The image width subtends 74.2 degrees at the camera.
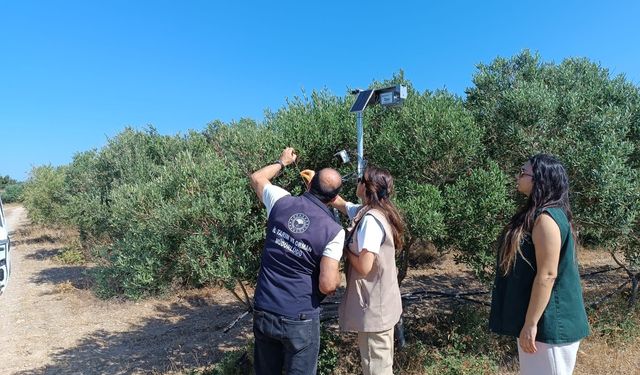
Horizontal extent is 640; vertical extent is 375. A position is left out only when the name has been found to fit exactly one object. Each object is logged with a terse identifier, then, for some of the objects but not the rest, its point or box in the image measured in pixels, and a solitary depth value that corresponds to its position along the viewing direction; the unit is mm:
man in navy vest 2699
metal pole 3472
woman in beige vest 2818
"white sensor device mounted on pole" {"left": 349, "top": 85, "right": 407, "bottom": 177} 3338
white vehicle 3807
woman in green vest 2436
